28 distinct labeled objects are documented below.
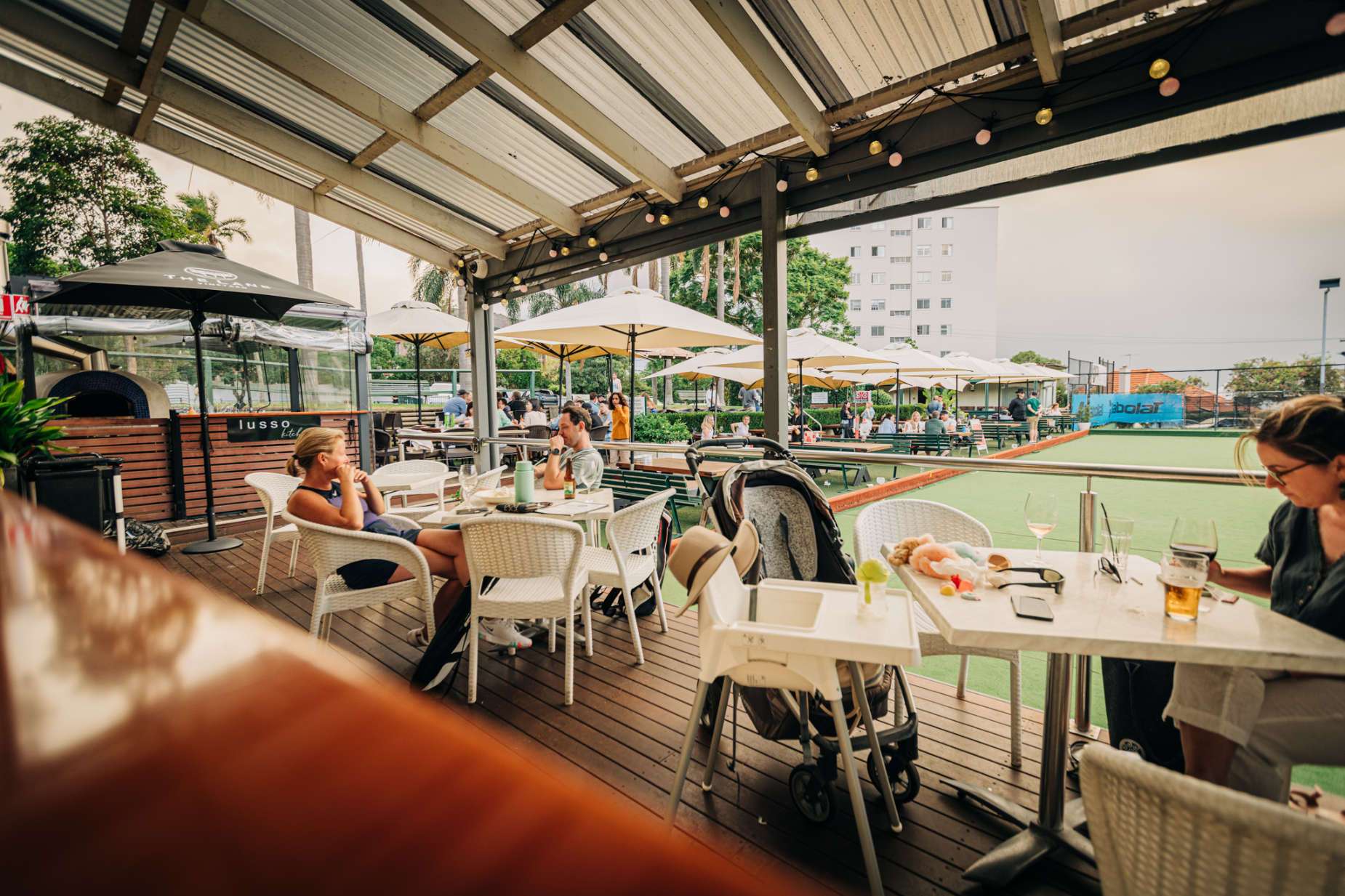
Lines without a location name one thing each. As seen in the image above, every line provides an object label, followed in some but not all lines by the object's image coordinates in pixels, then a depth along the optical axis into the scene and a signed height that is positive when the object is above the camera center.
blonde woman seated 2.95 -0.51
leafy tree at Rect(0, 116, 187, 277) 13.65 +5.72
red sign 6.44 +1.39
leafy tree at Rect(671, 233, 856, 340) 20.52 +4.82
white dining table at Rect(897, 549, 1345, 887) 1.45 -0.59
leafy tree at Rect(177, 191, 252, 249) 19.55 +7.14
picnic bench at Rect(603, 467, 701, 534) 4.82 -0.55
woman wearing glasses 1.52 -0.74
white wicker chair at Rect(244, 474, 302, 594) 4.09 -0.55
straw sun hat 1.67 -0.41
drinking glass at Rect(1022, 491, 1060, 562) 2.15 -0.38
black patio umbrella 4.79 +1.22
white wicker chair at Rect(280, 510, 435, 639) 2.78 -0.67
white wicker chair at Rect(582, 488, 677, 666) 3.16 -0.78
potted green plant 3.53 +0.00
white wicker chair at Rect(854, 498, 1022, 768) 2.70 -0.53
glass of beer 1.59 -0.48
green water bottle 3.35 -0.35
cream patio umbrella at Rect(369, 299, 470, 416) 8.22 +1.44
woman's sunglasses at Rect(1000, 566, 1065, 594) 1.88 -0.55
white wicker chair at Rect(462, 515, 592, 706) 2.70 -0.66
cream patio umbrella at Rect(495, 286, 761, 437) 5.46 +0.92
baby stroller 2.00 -0.63
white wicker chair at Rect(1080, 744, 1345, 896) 0.74 -0.60
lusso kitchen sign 6.74 -0.02
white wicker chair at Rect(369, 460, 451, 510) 4.75 -0.45
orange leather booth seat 0.17 -0.12
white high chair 1.58 -0.64
